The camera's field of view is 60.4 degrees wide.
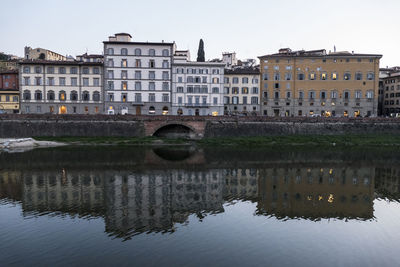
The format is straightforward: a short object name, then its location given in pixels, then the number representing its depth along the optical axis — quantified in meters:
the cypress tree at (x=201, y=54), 91.60
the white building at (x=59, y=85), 76.75
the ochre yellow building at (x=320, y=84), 84.19
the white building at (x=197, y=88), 79.12
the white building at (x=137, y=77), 77.00
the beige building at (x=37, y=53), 114.66
